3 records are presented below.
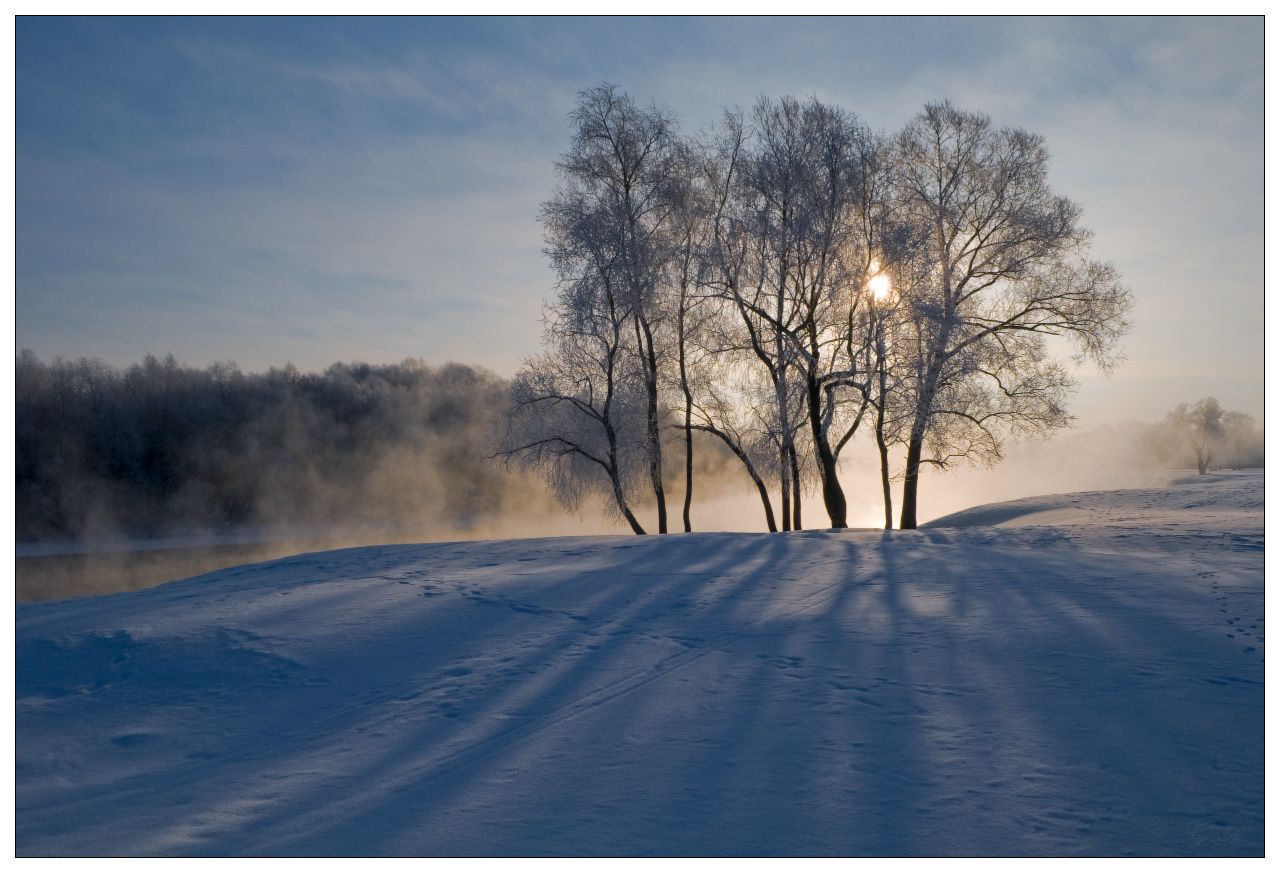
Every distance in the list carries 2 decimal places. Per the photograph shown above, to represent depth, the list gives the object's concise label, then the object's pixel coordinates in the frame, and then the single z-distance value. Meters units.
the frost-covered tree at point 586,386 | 17.70
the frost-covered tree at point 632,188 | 17.69
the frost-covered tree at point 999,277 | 16.78
